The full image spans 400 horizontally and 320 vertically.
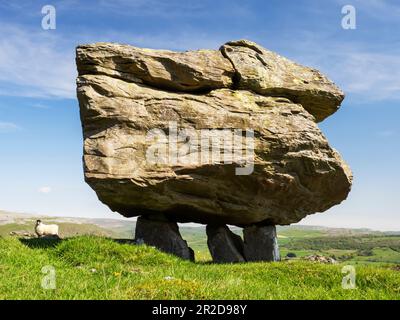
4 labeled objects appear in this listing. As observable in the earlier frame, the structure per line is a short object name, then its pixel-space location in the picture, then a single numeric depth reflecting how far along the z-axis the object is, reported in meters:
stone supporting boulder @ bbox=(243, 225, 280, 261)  26.08
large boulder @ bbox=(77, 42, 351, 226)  22.58
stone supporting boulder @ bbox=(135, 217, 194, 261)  24.45
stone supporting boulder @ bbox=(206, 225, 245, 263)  25.76
